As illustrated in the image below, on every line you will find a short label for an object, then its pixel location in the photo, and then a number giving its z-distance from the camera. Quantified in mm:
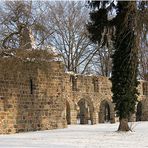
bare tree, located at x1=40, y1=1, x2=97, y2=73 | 43188
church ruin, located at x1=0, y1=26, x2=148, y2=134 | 20844
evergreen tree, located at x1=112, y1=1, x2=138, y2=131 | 19194
